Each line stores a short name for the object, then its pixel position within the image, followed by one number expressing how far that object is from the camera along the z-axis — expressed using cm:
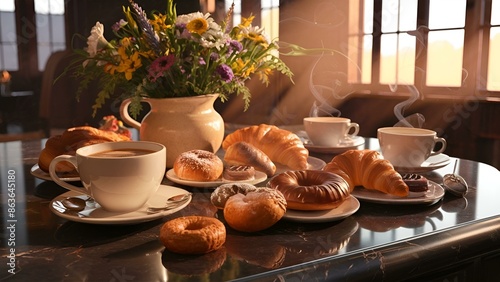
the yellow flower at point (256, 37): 114
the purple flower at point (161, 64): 99
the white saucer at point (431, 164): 105
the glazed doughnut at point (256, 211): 66
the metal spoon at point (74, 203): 74
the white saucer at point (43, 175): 95
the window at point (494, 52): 337
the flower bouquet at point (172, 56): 103
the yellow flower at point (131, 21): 107
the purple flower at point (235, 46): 110
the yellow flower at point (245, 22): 116
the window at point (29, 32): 399
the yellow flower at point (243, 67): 114
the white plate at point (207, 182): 91
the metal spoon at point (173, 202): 74
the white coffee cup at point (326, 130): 130
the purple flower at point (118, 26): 109
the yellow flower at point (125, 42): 104
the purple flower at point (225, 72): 106
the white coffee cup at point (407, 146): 103
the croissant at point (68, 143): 99
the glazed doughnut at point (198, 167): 92
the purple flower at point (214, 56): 105
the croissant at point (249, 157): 102
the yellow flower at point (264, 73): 121
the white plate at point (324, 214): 70
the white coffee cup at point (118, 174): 70
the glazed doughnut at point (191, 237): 59
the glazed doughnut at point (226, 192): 75
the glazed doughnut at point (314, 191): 71
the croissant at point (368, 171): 81
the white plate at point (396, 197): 79
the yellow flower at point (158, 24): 107
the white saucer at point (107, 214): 68
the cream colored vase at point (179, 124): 109
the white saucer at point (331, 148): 130
